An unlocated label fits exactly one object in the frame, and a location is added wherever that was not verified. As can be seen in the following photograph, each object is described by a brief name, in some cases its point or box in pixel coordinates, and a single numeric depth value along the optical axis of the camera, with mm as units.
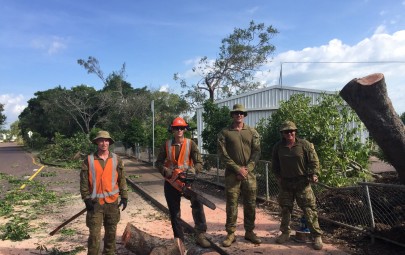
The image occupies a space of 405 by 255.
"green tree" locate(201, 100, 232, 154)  11711
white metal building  16938
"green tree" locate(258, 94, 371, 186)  7766
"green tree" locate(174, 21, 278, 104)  29078
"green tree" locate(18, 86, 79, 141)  45094
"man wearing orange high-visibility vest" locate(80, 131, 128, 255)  4738
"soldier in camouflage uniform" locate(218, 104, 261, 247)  5504
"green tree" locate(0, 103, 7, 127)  58812
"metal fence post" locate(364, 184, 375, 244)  5471
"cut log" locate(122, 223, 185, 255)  4957
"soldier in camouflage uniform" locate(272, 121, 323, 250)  5402
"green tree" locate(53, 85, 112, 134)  42531
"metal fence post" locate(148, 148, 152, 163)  20156
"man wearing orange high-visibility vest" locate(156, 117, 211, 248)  5355
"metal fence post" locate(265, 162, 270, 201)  8391
